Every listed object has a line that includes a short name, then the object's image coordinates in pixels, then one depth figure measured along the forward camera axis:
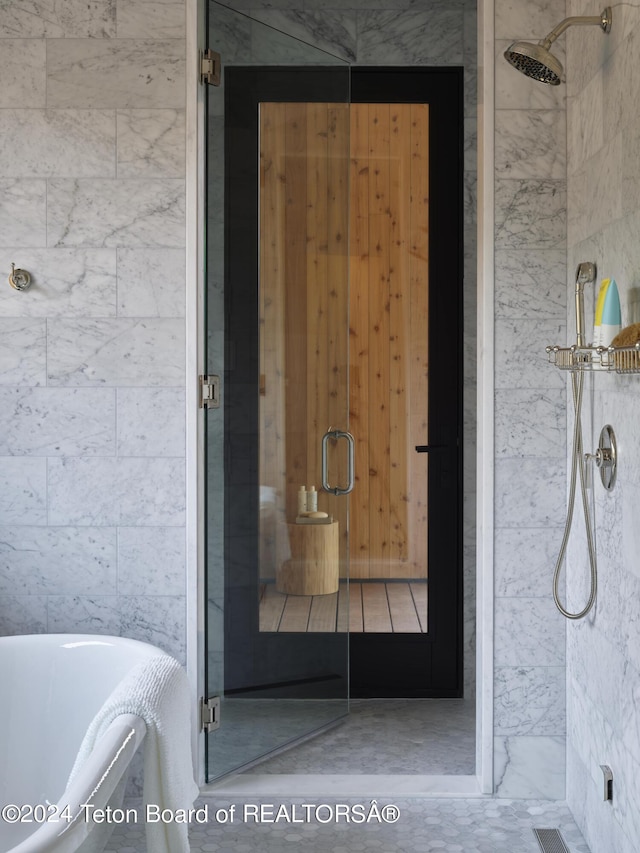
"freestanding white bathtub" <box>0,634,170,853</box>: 2.35
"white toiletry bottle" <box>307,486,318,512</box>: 3.21
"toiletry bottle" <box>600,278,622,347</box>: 2.21
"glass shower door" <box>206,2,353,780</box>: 2.91
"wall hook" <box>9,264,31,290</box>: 2.85
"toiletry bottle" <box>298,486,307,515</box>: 3.18
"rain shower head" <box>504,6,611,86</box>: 2.30
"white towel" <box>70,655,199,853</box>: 1.97
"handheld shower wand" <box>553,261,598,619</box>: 2.47
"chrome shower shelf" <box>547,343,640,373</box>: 1.98
